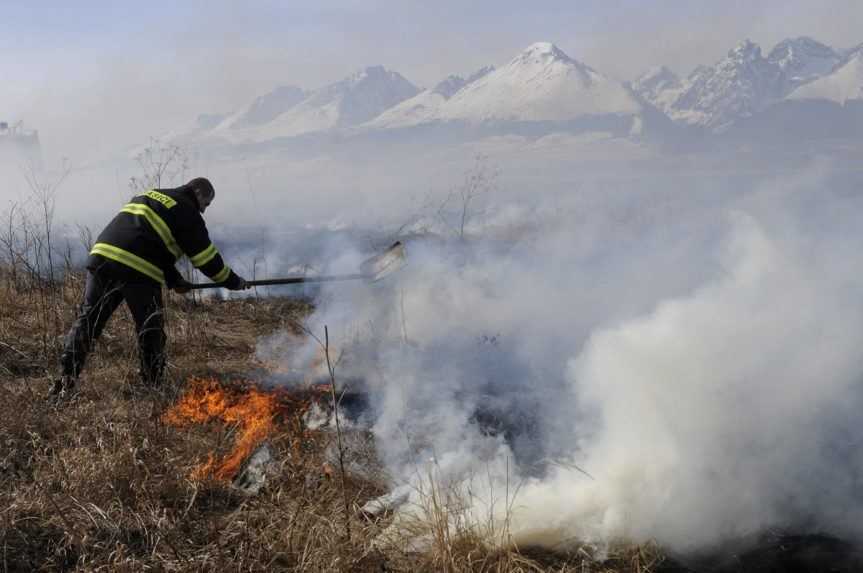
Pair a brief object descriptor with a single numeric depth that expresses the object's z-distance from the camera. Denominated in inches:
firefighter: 194.4
